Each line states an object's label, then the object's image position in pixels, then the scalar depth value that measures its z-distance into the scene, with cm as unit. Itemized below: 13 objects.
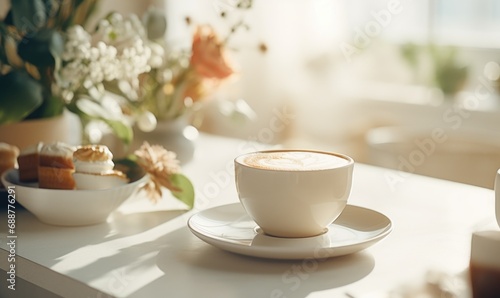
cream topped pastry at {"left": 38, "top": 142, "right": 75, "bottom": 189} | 100
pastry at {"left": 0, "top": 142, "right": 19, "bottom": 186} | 110
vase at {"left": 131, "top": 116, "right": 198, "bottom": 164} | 125
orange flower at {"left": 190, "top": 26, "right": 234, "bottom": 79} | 122
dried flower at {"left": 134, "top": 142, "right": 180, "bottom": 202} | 105
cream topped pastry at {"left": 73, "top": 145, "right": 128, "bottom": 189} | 99
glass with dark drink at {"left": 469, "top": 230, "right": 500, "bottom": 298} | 77
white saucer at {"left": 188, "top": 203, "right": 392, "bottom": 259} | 87
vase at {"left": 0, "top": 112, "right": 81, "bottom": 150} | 118
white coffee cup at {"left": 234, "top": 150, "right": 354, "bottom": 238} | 88
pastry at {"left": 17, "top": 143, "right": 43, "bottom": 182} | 104
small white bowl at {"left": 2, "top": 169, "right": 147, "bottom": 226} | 99
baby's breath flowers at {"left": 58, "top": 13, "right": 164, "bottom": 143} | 111
